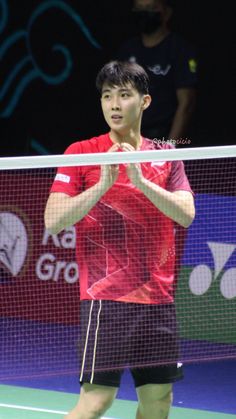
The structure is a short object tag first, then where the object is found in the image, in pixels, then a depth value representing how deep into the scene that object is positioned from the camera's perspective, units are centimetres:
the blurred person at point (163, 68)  1689
